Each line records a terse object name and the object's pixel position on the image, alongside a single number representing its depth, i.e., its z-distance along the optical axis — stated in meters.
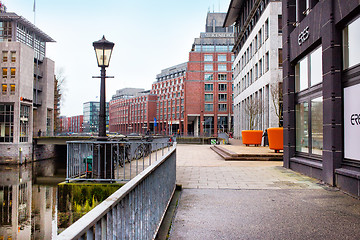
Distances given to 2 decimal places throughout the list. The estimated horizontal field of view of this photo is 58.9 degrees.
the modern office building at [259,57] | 28.14
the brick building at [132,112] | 116.19
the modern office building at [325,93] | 7.28
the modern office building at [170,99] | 102.13
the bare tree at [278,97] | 24.11
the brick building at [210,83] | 82.12
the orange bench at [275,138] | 15.07
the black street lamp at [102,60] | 9.51
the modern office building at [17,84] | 43.38
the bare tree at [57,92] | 65.19
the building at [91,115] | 169.38
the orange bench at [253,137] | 23.72
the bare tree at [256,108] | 30.47
